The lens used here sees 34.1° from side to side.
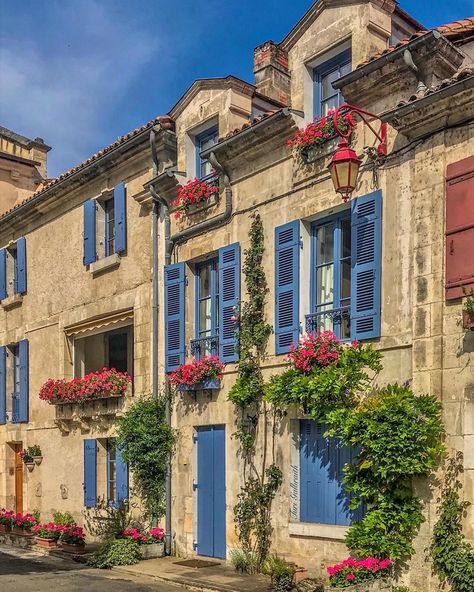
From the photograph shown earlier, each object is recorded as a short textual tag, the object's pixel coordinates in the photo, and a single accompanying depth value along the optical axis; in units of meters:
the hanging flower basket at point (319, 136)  9.66
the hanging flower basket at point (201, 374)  11.44
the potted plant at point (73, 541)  13.09
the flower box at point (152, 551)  11.86
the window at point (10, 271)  17.46
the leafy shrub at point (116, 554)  11.59
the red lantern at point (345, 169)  8.82
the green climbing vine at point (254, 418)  10.41
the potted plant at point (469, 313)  7.66
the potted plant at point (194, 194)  12.01
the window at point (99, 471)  14.16
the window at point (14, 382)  16.84
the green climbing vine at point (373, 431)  8.02
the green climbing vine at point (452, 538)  7.63
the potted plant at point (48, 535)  13.70
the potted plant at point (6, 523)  15.50
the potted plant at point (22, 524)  15.01
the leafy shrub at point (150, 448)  12.34
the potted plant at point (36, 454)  16.03
